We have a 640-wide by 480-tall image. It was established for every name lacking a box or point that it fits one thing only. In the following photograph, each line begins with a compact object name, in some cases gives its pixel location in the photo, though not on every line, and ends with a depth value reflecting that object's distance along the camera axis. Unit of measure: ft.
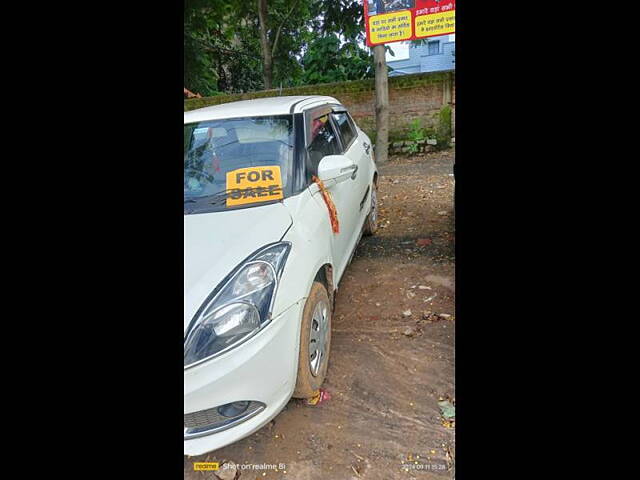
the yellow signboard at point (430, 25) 10.42
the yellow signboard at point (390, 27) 14.70
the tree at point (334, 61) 18.00
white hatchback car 4.46
